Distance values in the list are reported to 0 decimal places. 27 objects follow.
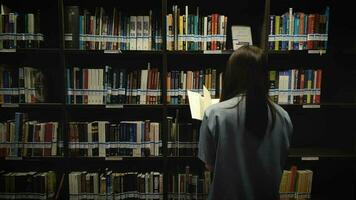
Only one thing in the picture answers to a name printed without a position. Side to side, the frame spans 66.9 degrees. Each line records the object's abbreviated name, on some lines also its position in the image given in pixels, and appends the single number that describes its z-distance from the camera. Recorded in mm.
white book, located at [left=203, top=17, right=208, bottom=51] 2166
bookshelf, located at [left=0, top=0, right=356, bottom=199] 2207
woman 1221
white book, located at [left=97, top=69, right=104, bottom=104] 2186
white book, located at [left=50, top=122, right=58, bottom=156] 2215
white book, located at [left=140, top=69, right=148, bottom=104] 2211
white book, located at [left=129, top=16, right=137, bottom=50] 2168
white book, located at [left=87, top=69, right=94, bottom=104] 2180
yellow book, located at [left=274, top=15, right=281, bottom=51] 2154
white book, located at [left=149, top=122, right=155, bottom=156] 2248
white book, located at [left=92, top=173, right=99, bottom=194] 2250
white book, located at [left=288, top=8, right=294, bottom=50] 2156
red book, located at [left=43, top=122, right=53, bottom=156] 2211
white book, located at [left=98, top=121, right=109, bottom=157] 2232
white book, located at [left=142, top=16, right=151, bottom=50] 2170
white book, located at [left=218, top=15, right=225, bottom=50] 2166
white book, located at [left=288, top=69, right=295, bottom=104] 2197
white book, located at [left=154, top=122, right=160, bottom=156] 2246
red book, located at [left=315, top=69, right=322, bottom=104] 2200
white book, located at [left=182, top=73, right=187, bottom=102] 2225
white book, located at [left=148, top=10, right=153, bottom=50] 2170
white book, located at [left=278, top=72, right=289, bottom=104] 2199
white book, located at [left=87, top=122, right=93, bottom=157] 2225
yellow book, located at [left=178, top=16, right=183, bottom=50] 2150
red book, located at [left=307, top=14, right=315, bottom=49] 2158
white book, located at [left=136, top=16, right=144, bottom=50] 2170
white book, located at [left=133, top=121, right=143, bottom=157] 2244
